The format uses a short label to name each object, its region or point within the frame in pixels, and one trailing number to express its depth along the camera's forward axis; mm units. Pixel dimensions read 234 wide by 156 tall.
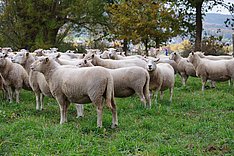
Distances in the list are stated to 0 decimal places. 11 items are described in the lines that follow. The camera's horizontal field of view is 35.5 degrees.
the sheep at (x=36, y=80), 9320
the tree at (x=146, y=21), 24906
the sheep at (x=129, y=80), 9234
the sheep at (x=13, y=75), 10805
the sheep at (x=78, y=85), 7457
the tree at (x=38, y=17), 28016
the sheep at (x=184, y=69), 15266
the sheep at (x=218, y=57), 16131
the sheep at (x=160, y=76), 10742
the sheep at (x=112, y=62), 10812
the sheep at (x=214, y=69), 13430
